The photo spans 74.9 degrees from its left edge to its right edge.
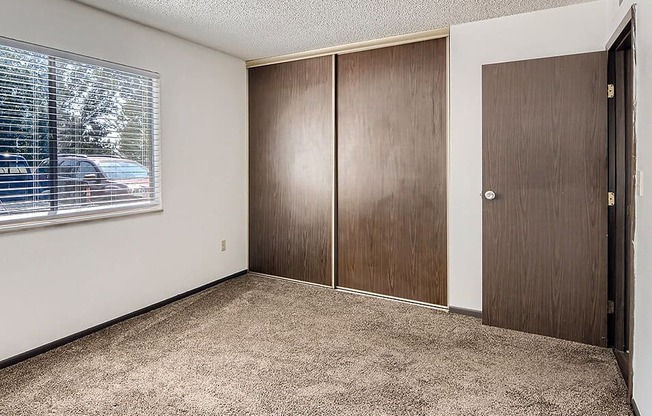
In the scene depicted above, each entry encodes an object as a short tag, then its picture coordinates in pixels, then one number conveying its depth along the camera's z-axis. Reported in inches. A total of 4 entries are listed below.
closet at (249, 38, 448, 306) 142.9
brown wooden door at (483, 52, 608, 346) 111.9
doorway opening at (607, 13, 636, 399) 103.7
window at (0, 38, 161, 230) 102.3
